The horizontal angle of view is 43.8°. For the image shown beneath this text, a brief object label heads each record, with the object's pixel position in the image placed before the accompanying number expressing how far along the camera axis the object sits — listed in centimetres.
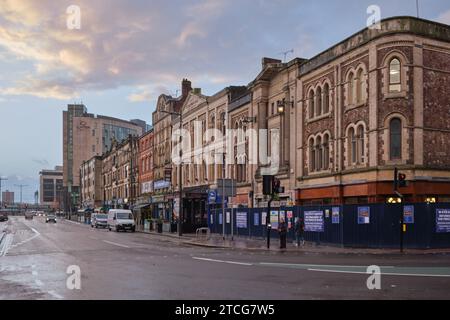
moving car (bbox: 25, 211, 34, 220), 13125
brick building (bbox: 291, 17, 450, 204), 3025
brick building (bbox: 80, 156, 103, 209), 12112
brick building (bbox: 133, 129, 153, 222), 7471
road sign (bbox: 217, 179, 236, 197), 3650
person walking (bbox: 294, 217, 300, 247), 3104
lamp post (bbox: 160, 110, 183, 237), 4558
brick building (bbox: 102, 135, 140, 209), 8406
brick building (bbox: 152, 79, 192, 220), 6556
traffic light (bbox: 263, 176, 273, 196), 2939
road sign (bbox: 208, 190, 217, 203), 4644
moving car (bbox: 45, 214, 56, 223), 9750
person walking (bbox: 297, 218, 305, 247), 3110
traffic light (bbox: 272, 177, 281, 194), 2950
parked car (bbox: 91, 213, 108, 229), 7175
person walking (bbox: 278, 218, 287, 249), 2922
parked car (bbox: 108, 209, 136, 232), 5844
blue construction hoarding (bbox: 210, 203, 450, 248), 2722
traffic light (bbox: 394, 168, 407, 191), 2623
